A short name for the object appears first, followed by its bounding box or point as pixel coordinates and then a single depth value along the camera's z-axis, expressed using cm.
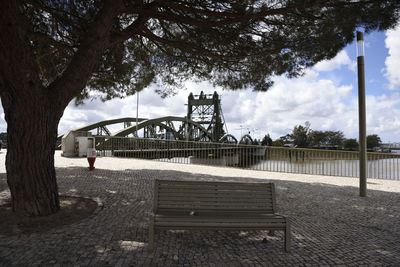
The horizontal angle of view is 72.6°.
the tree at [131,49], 410
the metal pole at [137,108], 3055
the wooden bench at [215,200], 344
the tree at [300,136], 6141
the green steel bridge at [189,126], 2853
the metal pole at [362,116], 670
